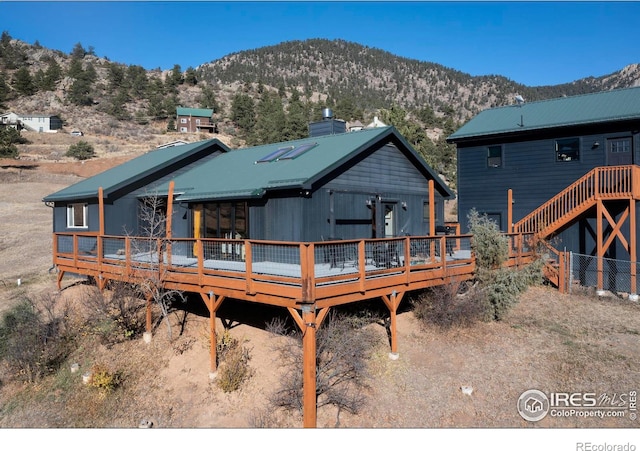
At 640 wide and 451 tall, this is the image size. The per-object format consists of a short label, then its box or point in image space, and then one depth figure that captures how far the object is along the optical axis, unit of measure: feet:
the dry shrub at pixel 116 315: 45.47
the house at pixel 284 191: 46.13
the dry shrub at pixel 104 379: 38.19
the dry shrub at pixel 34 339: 42.27
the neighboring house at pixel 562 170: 56.80
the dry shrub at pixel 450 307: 42.52
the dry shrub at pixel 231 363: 36.47
